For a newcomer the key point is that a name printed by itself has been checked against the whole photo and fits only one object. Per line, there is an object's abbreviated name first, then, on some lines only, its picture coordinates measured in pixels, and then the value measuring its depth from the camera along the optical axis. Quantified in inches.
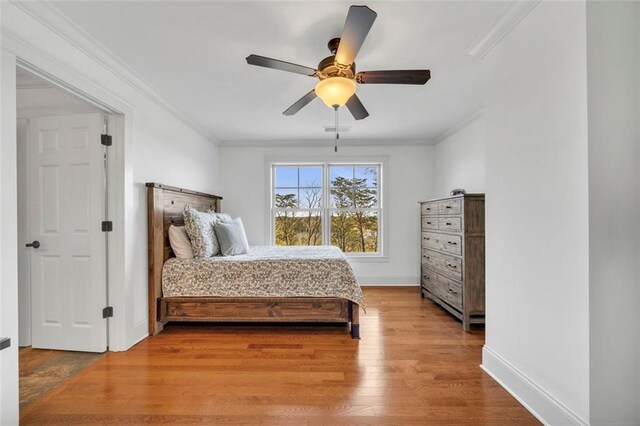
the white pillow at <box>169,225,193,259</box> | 121.9
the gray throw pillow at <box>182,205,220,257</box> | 122.4
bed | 115.5
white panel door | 98.7
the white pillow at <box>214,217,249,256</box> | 130.7
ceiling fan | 71.4
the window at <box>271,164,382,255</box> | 197.3
